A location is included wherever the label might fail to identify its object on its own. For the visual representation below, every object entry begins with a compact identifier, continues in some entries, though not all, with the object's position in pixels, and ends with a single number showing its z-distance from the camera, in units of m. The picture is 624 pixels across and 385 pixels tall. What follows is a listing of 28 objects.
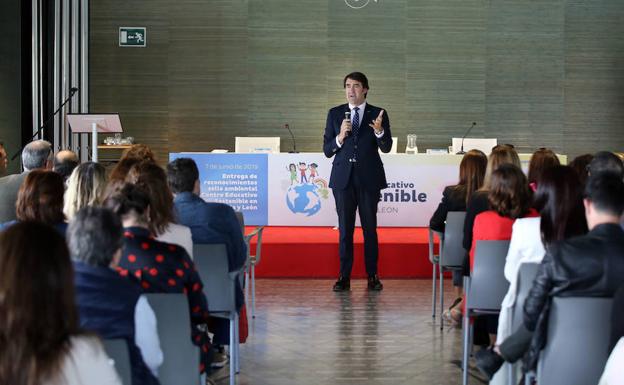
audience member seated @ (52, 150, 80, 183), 6.00
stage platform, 8.37
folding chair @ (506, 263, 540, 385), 3.64
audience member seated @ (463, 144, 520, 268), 5.34
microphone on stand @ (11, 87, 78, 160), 9.77
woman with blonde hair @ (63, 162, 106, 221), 4.64
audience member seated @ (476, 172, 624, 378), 3.16
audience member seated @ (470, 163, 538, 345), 4.66
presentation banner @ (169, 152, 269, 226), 9.55
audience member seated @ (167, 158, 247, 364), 4.65
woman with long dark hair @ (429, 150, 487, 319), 5.90
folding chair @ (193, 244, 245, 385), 4.36
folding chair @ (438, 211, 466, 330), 5.91
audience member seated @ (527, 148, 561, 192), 5.68
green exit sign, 12.44
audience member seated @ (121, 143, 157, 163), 6.24
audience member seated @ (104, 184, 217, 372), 3.25
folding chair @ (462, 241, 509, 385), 4.58
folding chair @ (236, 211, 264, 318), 5.70
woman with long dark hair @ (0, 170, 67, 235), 3.88
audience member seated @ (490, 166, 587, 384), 3.69
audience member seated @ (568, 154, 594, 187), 5.60
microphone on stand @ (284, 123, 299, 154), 12.29
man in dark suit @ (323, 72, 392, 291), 7.69
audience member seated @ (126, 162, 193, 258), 3.81
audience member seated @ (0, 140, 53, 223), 5.23
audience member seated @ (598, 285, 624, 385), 2.50
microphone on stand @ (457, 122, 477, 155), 12.15
